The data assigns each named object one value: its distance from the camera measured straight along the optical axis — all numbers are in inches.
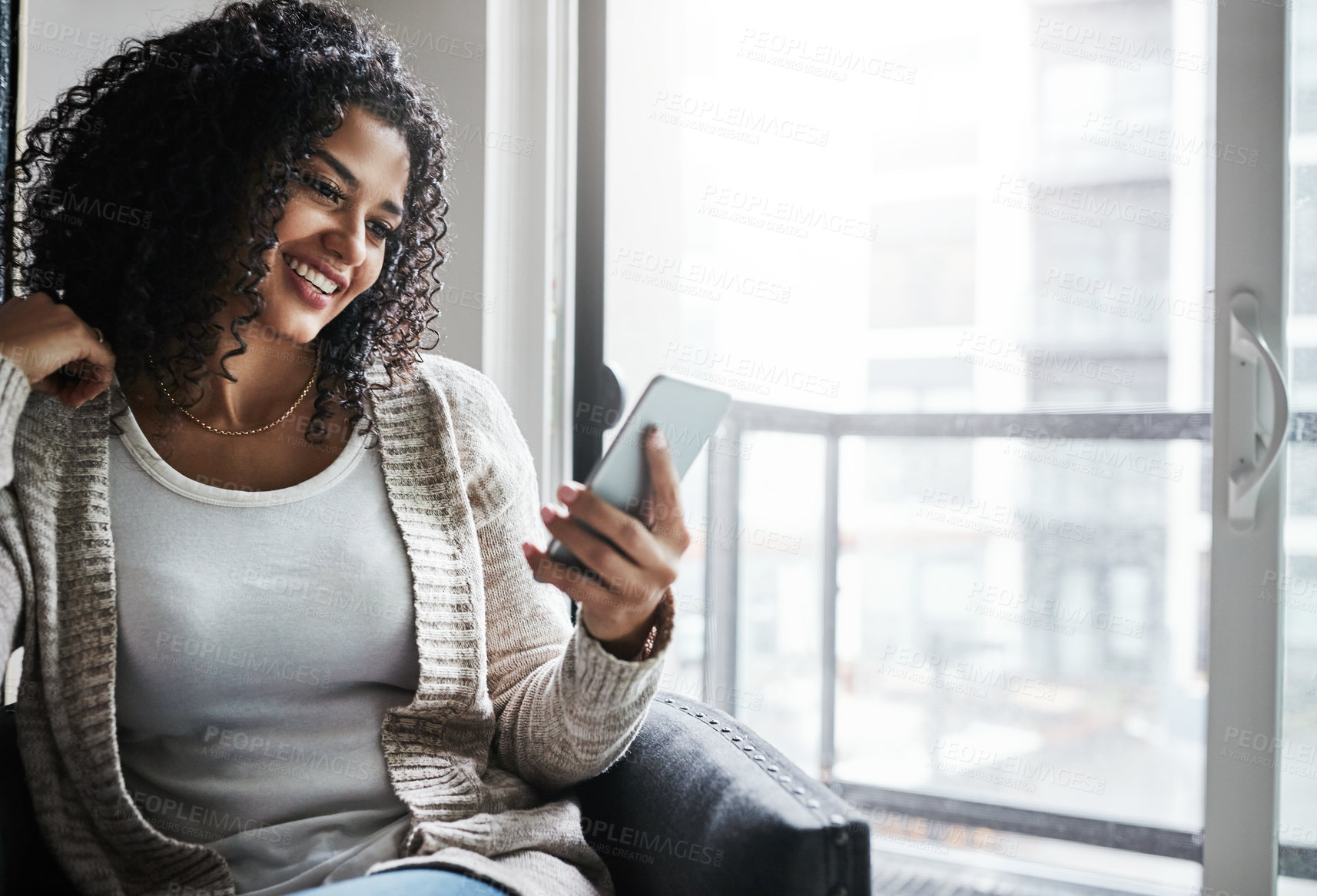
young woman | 34.2
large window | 87.7
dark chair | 29.4
